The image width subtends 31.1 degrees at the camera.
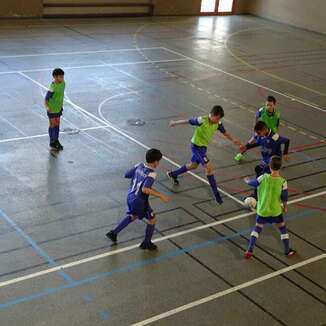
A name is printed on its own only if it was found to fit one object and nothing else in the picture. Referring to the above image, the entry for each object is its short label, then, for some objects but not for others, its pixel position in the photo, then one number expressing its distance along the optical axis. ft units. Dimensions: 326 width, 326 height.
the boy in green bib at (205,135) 36.78
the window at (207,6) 108.88
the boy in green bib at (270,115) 41.04
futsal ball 37.65
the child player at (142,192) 29.53
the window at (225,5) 110.83
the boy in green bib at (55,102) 41.96
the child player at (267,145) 37.40
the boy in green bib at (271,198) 30.17
